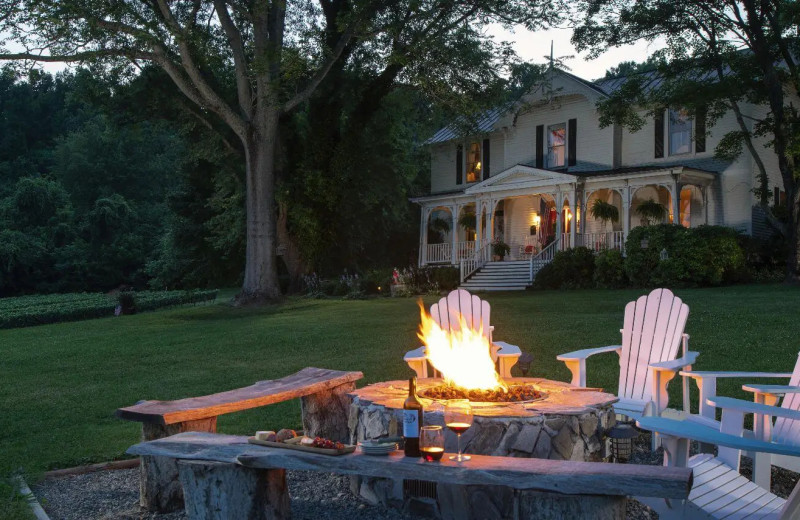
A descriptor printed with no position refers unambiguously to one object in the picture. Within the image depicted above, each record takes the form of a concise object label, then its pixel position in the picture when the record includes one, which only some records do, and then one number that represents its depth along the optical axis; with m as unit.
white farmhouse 19.05
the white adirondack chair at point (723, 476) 2.89
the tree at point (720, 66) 16.23
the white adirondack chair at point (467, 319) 5.73
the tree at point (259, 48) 16.22
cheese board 3.39
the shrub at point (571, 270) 18.47
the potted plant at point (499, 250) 21.89
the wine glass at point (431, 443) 3.25
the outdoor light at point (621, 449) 4.77
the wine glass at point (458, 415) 3.21
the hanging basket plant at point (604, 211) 19.44
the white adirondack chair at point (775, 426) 3.58
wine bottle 3.32
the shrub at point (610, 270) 17.58
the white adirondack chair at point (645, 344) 5.42
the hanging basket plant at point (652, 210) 18.81
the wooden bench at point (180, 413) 4.28
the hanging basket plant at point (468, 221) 23.50
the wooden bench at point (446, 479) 2.85
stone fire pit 4.06
